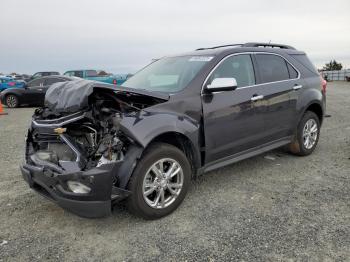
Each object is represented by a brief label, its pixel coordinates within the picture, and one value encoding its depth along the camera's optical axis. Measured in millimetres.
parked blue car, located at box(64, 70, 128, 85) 17062
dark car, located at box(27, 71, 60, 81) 24547
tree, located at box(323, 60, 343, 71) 68688
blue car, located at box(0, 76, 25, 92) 18558
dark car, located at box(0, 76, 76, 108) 14328
